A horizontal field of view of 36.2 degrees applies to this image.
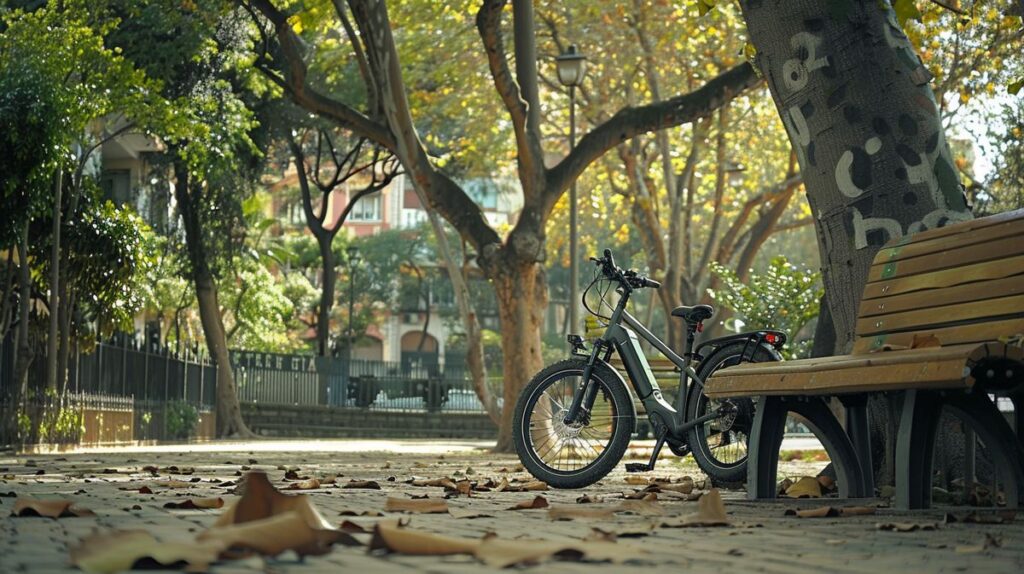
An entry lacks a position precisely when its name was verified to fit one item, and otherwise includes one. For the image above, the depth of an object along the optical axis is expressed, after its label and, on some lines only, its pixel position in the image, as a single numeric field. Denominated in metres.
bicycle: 9.44
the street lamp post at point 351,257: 52.56
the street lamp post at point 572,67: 23.66
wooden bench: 6.04
